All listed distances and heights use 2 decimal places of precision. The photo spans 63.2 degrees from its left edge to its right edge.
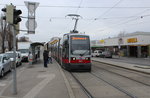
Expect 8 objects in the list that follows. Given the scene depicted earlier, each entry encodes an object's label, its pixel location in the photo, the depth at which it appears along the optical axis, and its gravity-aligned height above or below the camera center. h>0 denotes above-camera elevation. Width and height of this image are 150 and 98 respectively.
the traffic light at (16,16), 4.59 +1.34
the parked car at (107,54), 27.74 -0.79
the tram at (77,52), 9.60 -0.09
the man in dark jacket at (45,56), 11.51 -0.46
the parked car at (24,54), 18.37 -0.39
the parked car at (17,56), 13.14 -0.51
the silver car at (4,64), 8.16 -0.90
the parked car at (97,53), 32.27 -0.63
